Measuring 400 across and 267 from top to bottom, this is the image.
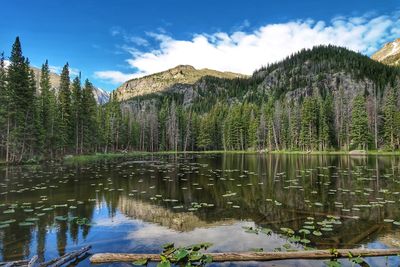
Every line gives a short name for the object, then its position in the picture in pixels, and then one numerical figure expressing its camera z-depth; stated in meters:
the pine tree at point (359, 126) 71.12
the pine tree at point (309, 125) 85.25
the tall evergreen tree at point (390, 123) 67.75
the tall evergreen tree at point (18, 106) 40.91
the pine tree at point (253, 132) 101.44
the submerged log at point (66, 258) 6.81
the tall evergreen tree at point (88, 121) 63.81
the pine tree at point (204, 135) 113.12
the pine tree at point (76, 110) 60.31
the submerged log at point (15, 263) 6.28
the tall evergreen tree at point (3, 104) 39.86
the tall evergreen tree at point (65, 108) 54.49
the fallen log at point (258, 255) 7.37
